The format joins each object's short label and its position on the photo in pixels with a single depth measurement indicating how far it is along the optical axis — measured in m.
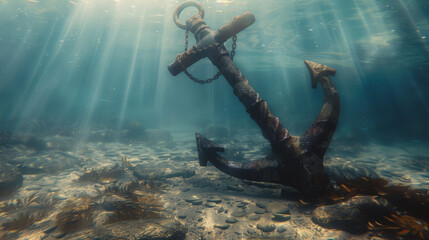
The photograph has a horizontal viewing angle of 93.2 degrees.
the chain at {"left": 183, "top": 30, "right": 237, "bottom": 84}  4.30
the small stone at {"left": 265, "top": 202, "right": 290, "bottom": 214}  4.02
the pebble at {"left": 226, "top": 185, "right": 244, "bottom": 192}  5.53
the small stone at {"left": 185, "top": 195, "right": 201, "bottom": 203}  4.95
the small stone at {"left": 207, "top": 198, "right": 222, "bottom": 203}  4.79
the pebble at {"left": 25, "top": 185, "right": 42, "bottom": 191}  6.65
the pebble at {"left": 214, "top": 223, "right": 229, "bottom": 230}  3.71
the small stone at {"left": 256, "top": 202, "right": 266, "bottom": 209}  4.35
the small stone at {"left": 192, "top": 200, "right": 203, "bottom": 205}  4.79
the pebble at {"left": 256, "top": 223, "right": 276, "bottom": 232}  3.54
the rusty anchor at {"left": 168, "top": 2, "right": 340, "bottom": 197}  3.89
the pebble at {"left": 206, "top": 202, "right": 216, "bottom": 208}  4.61
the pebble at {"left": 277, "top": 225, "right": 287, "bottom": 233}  3.50
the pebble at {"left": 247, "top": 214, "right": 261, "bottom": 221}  3.92
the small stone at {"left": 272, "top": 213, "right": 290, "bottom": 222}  3.79
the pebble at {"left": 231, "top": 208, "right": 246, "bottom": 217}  4.12
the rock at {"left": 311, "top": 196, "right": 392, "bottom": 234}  3.27
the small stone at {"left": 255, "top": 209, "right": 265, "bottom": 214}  4.13
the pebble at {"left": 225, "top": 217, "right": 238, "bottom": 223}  3.89
